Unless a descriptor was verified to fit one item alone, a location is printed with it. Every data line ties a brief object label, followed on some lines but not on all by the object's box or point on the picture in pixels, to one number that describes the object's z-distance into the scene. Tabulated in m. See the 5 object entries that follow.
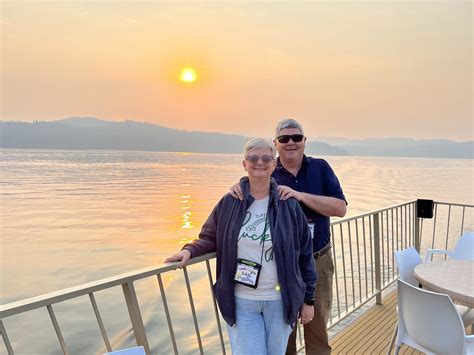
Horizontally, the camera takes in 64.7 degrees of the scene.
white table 2.21
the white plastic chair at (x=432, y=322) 1.89
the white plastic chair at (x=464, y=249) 3.43
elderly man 2.11
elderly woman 1.71
